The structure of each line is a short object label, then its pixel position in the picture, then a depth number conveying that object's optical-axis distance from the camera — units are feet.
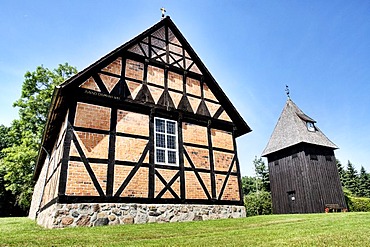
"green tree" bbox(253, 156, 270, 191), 112.68
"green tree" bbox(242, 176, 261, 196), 173.58
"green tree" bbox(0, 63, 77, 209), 66.64
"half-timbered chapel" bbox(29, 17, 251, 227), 26.91
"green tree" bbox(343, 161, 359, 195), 134.51
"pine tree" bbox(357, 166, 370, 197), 131.88
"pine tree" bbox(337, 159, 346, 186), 137.52
